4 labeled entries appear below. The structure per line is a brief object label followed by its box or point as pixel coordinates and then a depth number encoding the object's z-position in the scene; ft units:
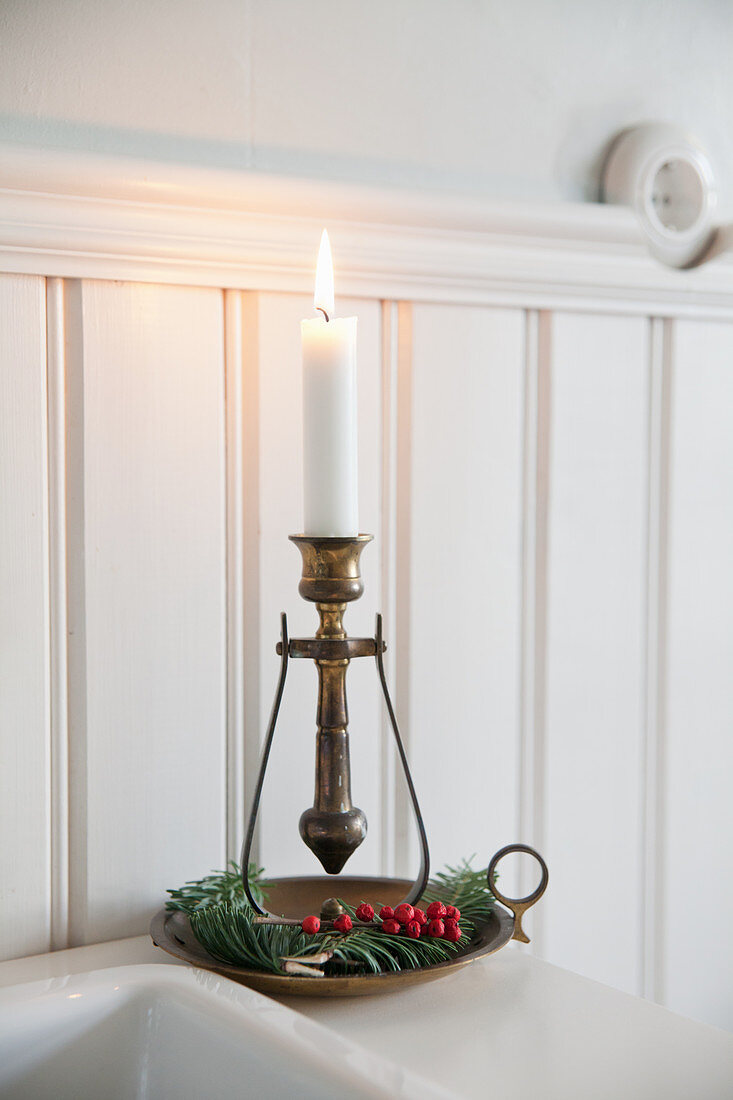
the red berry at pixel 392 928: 3.44
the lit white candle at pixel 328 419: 3.47
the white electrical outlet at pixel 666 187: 4.04
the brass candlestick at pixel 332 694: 3.49
